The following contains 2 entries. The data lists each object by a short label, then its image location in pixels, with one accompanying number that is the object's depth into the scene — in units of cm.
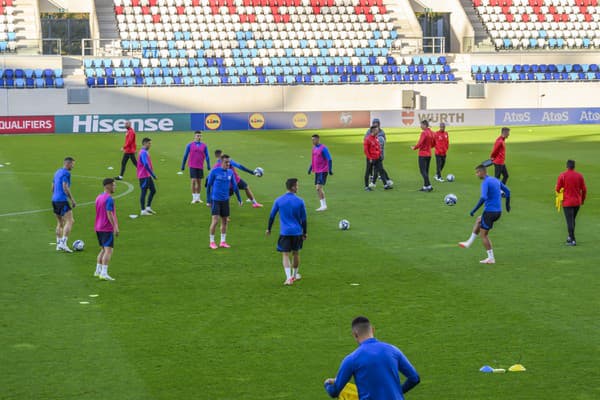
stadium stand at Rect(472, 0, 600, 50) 6569
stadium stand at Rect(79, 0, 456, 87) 5872
